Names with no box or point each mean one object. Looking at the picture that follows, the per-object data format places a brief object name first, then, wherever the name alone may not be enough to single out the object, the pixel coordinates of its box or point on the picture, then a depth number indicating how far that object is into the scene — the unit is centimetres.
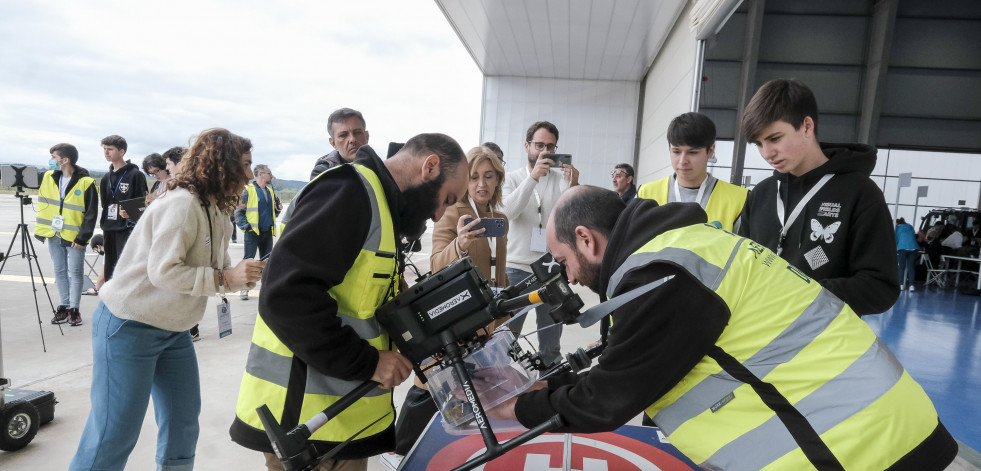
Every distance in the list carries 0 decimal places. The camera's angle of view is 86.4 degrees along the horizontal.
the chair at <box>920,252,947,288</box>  1072
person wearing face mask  497
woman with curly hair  178
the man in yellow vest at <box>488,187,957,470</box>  104
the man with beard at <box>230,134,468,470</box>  119
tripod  453
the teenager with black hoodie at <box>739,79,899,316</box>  172
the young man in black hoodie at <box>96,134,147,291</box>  476
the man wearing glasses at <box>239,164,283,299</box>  664
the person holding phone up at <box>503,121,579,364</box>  320
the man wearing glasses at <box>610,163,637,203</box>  590
